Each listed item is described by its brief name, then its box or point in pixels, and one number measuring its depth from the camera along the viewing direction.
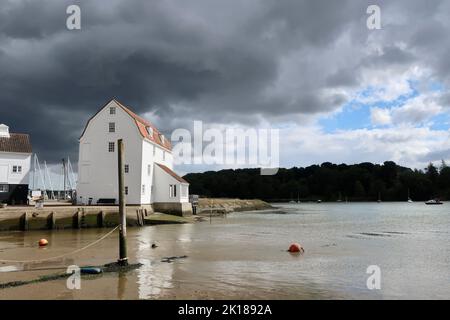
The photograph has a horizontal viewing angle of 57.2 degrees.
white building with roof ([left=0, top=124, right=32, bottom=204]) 44.12
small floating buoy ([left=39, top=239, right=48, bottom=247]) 24.67
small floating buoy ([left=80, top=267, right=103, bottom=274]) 15.27
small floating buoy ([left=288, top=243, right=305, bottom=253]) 22.81
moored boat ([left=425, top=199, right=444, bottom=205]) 138.05
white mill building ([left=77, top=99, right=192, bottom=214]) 43.19
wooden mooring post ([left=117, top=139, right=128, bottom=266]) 17.00
